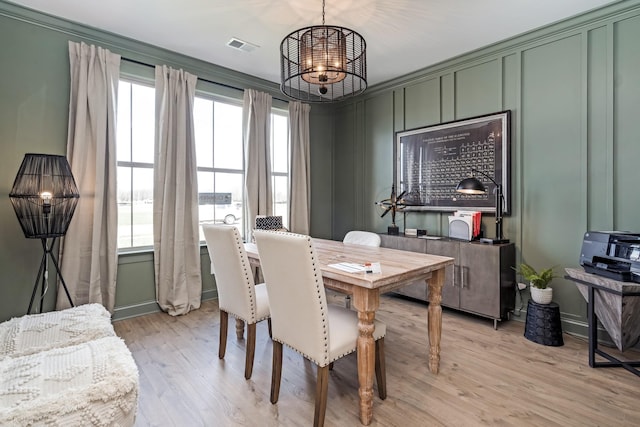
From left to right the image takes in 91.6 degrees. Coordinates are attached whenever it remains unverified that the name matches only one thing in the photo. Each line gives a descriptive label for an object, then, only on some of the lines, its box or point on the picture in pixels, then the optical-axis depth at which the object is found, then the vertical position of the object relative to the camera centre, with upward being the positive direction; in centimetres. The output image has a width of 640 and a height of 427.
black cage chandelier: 204 +102
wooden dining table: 165 -43
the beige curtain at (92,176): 281 +31
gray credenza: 289 -66
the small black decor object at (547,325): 259 -97
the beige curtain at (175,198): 330 +12
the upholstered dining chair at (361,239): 287 -29
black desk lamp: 289 +17
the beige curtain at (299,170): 445 +58
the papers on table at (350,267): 181 -35
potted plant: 265 -65
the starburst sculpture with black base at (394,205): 386 +5
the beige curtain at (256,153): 396 +73
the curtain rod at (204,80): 316 +153
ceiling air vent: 318 +172
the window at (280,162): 449 +68
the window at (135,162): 325 +50
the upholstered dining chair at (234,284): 208 -53
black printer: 203 -32
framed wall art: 322 +56
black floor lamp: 236 +10
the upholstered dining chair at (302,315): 156 -57
